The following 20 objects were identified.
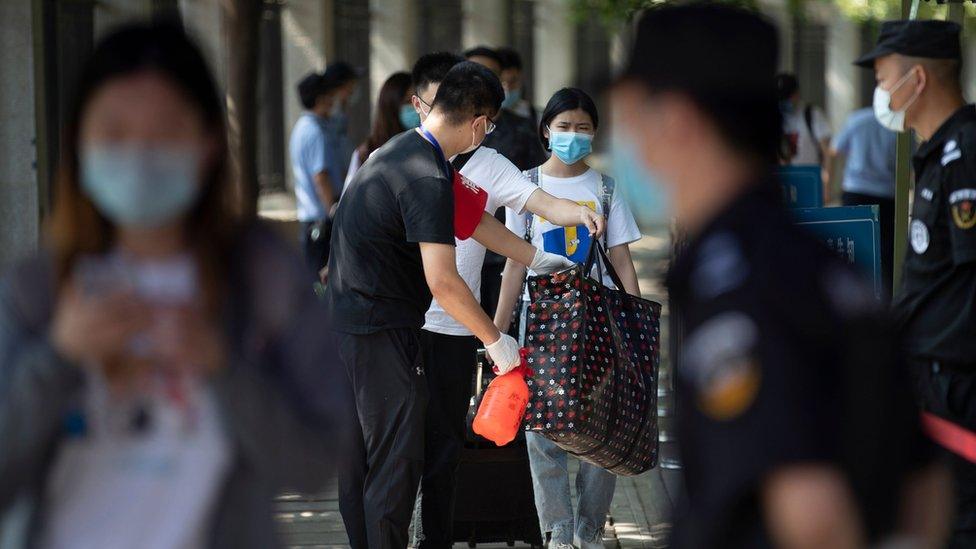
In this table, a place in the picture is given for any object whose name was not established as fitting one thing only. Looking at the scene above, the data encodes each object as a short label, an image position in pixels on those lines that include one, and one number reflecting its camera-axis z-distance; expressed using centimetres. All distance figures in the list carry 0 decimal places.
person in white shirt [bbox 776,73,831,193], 2077
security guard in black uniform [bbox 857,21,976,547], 800
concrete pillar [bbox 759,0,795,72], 5279
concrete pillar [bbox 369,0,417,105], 4019
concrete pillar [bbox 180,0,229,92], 2797
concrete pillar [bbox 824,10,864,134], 5828
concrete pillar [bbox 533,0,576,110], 5497
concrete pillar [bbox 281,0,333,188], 3619
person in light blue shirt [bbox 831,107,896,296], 2111
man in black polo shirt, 996
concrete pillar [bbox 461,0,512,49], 4609
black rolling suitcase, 1150
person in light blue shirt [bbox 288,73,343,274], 1884
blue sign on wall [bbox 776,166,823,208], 1445
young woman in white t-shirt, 1170
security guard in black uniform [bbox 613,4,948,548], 381
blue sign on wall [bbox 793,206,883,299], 1098
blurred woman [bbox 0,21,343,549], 442
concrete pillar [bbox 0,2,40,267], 1942
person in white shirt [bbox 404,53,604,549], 1091
